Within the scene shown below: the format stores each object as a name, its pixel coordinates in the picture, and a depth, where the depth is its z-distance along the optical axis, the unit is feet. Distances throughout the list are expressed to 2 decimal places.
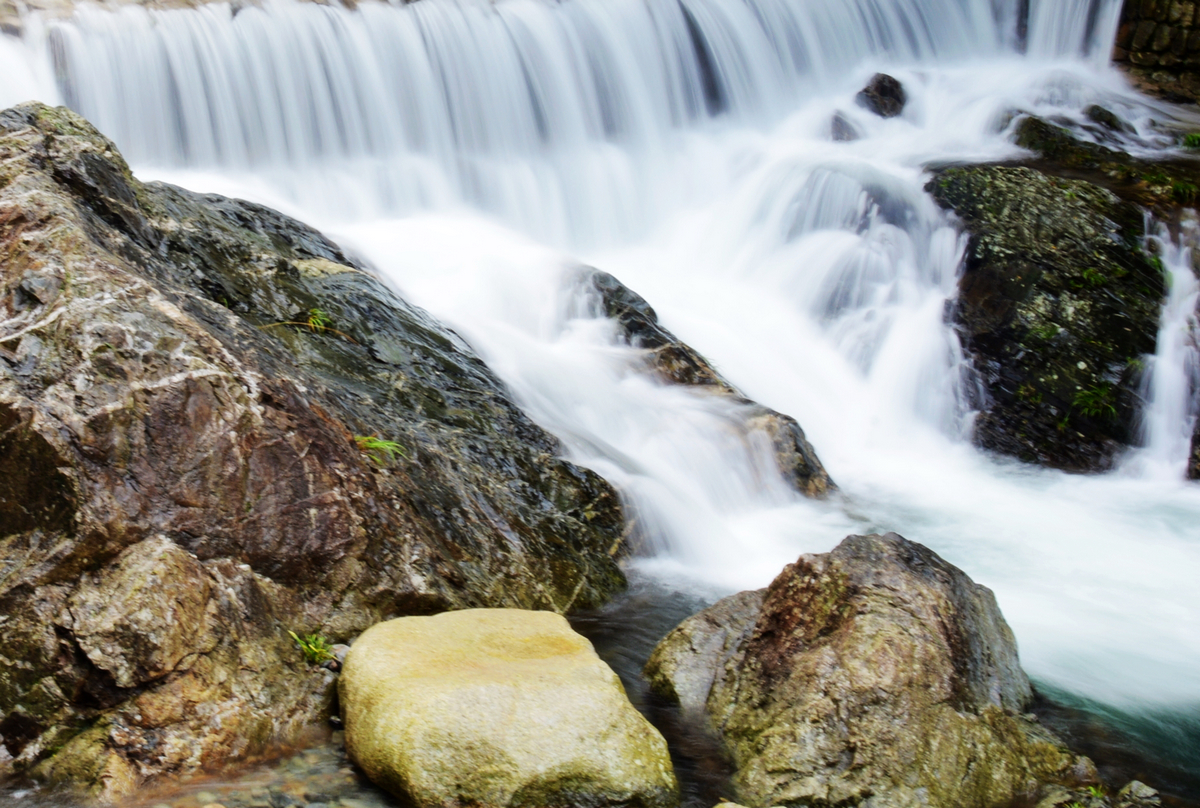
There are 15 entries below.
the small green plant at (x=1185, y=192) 30.27
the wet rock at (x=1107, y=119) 37.58
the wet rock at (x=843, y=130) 40.62
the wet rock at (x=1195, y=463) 26.32
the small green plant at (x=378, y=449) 14.60
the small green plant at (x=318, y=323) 18.60
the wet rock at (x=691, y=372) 23.35
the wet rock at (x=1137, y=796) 11.88
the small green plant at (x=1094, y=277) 28.27
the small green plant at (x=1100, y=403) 27.09
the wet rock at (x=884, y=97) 42.06
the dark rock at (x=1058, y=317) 27.22
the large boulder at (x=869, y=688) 11.46
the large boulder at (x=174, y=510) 10.41
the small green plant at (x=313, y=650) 11.90
